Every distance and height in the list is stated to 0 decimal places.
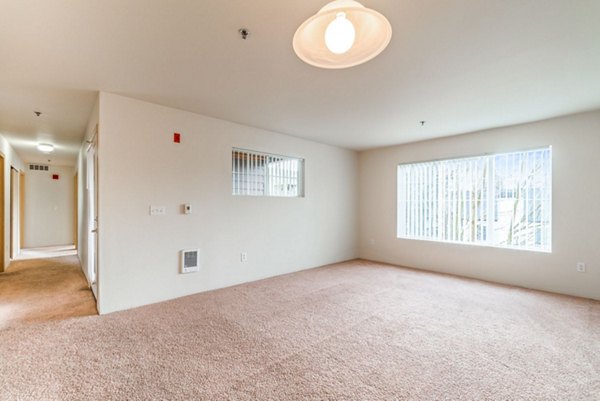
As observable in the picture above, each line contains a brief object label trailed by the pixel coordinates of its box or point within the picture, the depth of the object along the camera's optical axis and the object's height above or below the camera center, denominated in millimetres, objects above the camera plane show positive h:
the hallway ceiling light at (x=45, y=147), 5375 +1069
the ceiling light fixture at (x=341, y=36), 1278 +850
